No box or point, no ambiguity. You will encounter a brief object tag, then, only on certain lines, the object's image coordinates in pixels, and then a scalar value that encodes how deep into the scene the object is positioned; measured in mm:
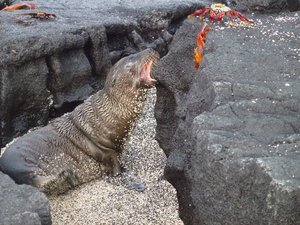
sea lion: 5094
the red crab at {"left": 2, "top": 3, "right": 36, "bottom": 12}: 7418
